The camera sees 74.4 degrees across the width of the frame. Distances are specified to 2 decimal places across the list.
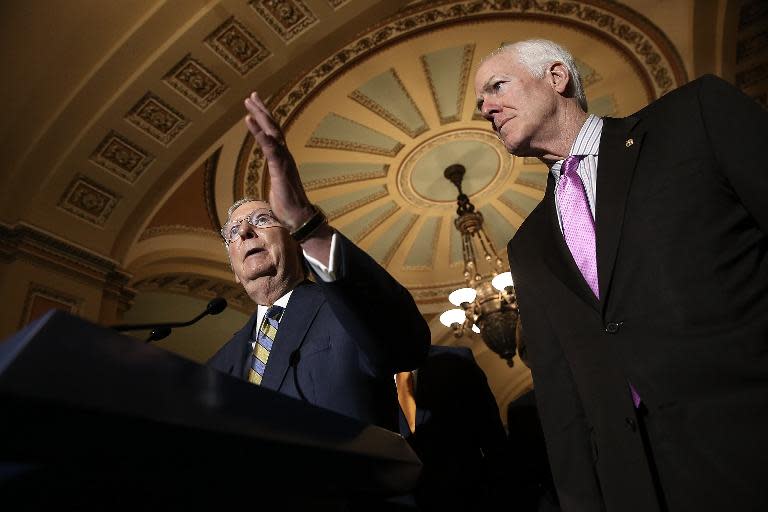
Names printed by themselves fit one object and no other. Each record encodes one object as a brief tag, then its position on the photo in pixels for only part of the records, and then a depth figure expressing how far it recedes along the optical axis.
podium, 0.35
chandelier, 5.39
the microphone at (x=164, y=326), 0.93
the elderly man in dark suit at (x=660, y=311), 0.78
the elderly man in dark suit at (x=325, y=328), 0.87
